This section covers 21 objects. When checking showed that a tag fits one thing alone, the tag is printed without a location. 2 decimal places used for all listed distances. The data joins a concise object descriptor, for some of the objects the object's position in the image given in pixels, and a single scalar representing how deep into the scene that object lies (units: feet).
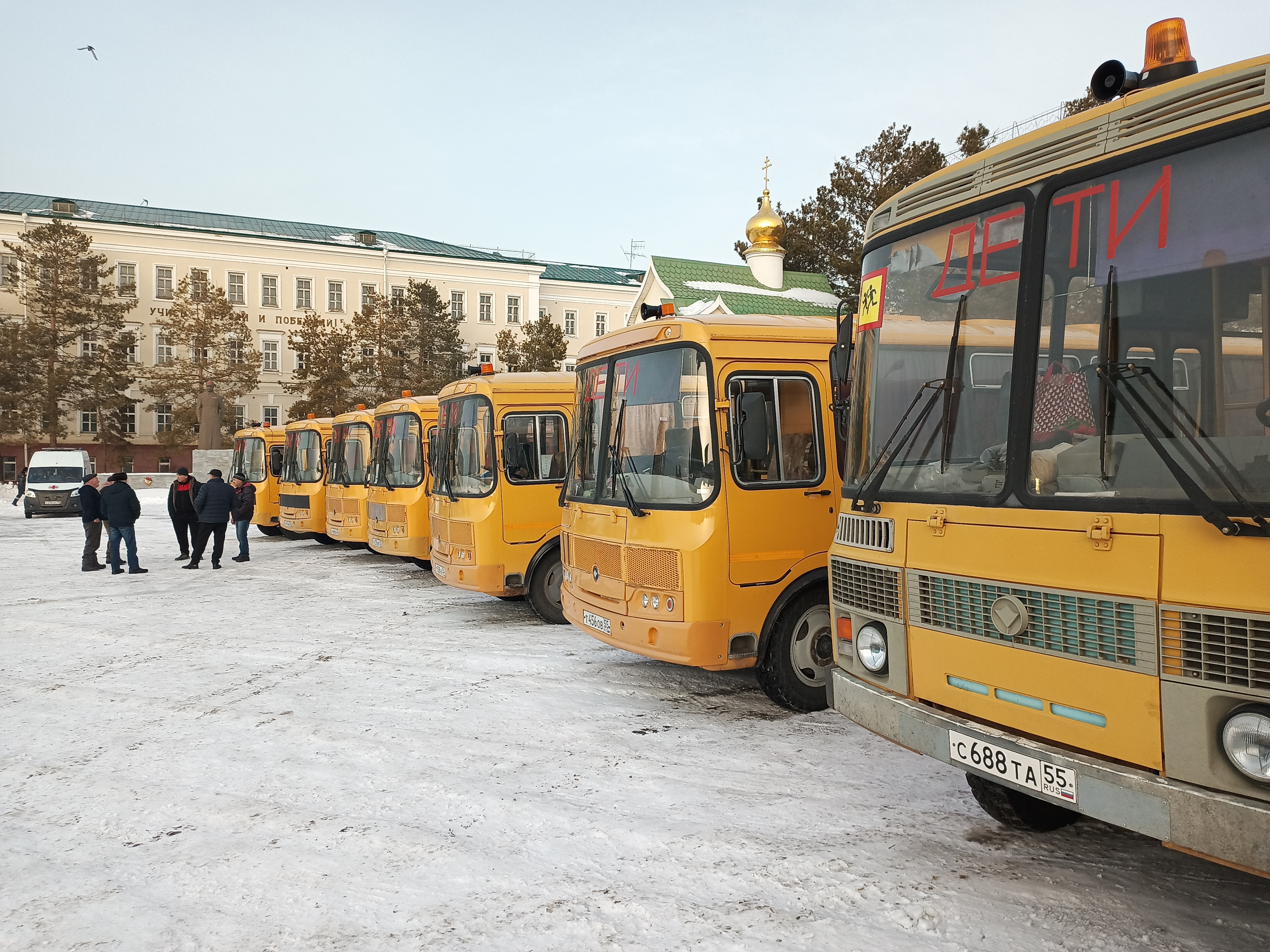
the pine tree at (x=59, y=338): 156.56
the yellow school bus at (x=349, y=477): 52.80
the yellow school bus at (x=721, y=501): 20.94
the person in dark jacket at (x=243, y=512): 57.36
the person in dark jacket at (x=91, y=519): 51.67
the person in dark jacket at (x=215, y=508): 52.19
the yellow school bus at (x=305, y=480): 62.49
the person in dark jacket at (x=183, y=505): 54.39
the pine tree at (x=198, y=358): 167.22
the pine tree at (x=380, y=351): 176.35
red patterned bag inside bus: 11.13
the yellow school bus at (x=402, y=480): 42.45
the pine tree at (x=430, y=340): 179.42
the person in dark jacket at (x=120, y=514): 50.14
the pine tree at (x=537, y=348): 172.76
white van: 100.32
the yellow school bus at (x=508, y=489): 32.96
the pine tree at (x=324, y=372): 169.78
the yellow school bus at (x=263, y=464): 71.72
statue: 133.59
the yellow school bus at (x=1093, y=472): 9.55
